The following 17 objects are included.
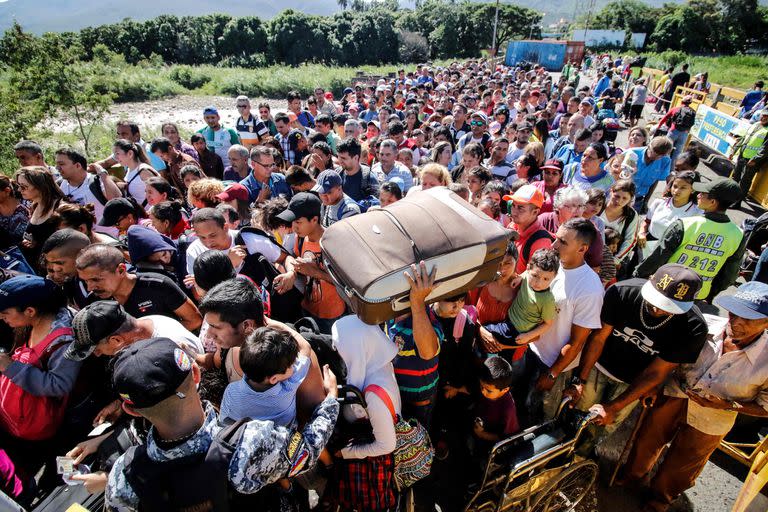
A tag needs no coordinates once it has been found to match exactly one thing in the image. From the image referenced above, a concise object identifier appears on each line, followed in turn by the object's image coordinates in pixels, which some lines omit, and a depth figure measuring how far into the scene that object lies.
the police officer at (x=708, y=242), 3.92
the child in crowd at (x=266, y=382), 1.93
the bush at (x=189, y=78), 33.50
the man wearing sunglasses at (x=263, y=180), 5.59
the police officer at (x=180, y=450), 1.65
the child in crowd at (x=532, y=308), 2.96
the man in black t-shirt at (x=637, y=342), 2.60
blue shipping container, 38.28
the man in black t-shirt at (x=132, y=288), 2.86
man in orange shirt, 3.36
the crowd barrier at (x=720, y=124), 8.80
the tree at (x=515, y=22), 60.91
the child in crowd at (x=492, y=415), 2.74
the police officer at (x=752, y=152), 8.52
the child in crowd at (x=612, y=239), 4.43
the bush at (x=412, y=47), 52.84
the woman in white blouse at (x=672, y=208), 4.62
